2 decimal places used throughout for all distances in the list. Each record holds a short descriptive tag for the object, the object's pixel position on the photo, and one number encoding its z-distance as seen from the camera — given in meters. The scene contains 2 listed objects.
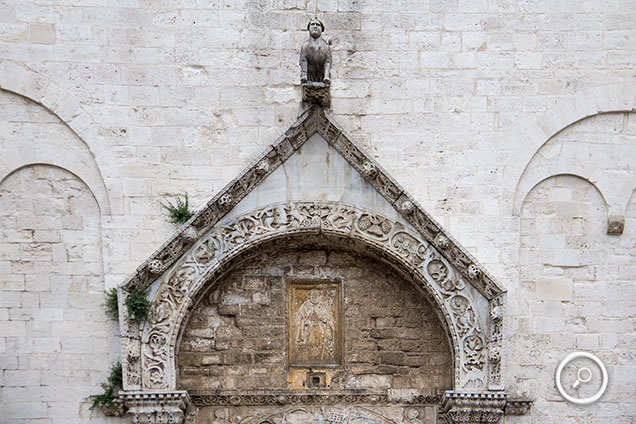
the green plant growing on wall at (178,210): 6.13
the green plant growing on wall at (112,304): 6.08
